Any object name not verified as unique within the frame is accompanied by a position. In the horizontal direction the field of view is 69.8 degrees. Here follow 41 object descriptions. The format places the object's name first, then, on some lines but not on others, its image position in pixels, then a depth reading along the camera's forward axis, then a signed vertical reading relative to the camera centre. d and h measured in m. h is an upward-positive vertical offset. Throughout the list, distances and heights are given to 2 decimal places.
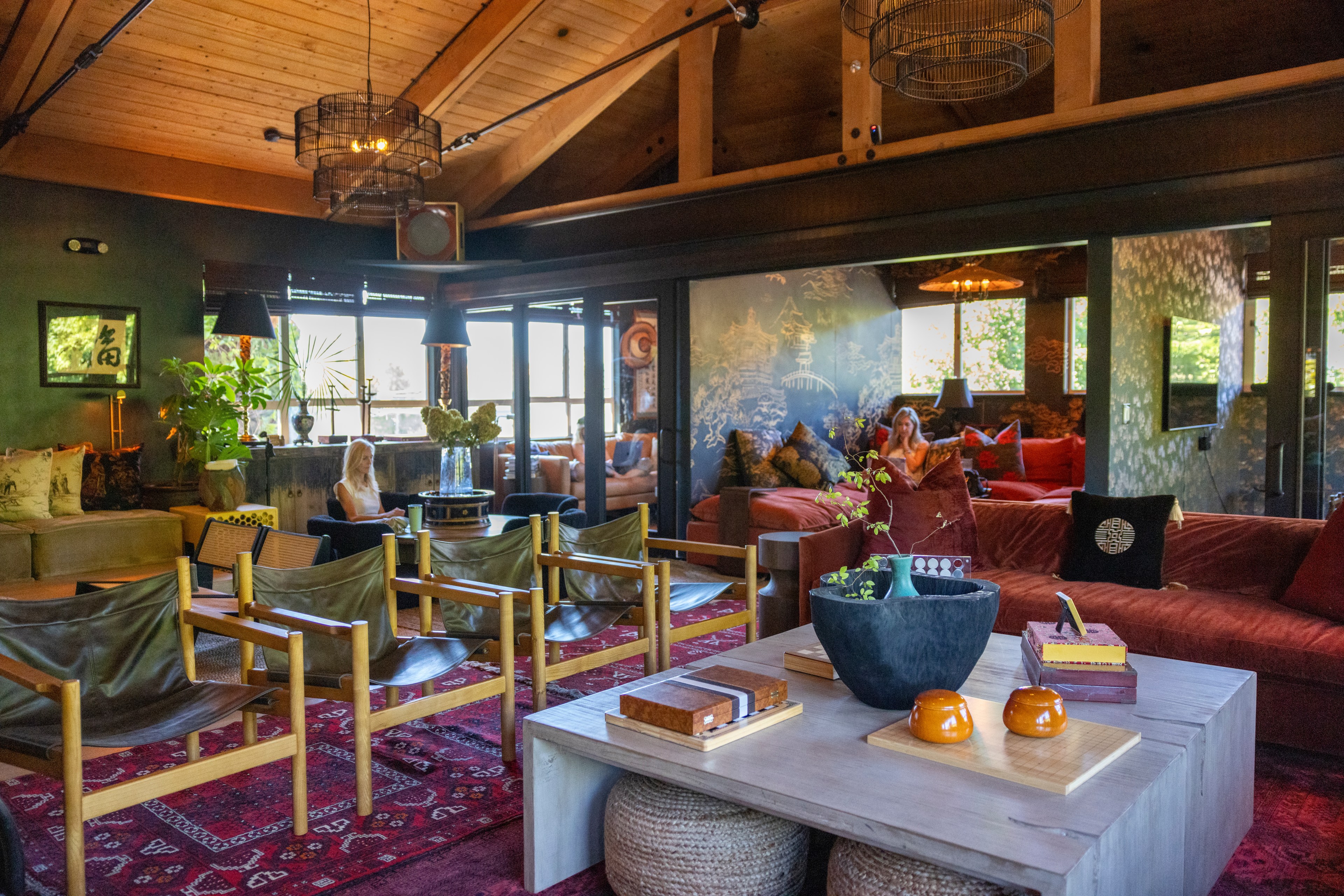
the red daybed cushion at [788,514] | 7.03 -0.82
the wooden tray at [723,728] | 2.24 -0.79
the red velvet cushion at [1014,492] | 8.16 -0.77
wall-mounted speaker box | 8.91 +1.58
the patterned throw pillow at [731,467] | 8.05 -0.54
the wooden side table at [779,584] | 4.70 -0.89
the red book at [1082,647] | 2.61 -0.68
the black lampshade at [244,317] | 7.94 +0.72
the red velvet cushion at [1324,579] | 3.56 -0.67
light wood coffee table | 1.80 -0.81
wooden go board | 2.03 -0.78
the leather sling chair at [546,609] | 3.71 -0.86
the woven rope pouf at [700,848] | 2.27 -1.06
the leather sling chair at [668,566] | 3.99 -0.73
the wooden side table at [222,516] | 7.02 -0.83
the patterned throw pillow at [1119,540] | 4.15 -0.61
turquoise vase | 2.62 -0.48
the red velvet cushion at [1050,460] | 9.21 -0.56
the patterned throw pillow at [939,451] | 7.79 -0.41
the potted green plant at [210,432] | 7.28 -0.21
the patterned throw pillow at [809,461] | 8.08 -0.50
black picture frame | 7.40 +0.47
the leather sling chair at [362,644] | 2.93 -0.83
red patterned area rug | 2.59 -1.27
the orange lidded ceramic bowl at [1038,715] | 2.25 -0.73
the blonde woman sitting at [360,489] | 6.01 -0.54
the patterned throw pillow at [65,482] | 6.96 -0.56
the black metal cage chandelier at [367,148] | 5.71 +1.65
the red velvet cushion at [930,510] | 4.47 -0.50
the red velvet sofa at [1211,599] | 3.32 -0.80
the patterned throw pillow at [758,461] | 7.90 -0.48
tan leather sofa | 8.12 -0.68
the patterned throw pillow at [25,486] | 6.70 -0.57
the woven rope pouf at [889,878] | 1.94 -0.98
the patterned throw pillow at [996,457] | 9.11 -0.52
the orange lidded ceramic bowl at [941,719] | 2.21 -0.73
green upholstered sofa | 6.34 -0.96
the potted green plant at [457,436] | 5.85 -0.20
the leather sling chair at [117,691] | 2.31 -0.82
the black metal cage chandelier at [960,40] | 3.65 +1.55
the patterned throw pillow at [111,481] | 7.23 -0.58
